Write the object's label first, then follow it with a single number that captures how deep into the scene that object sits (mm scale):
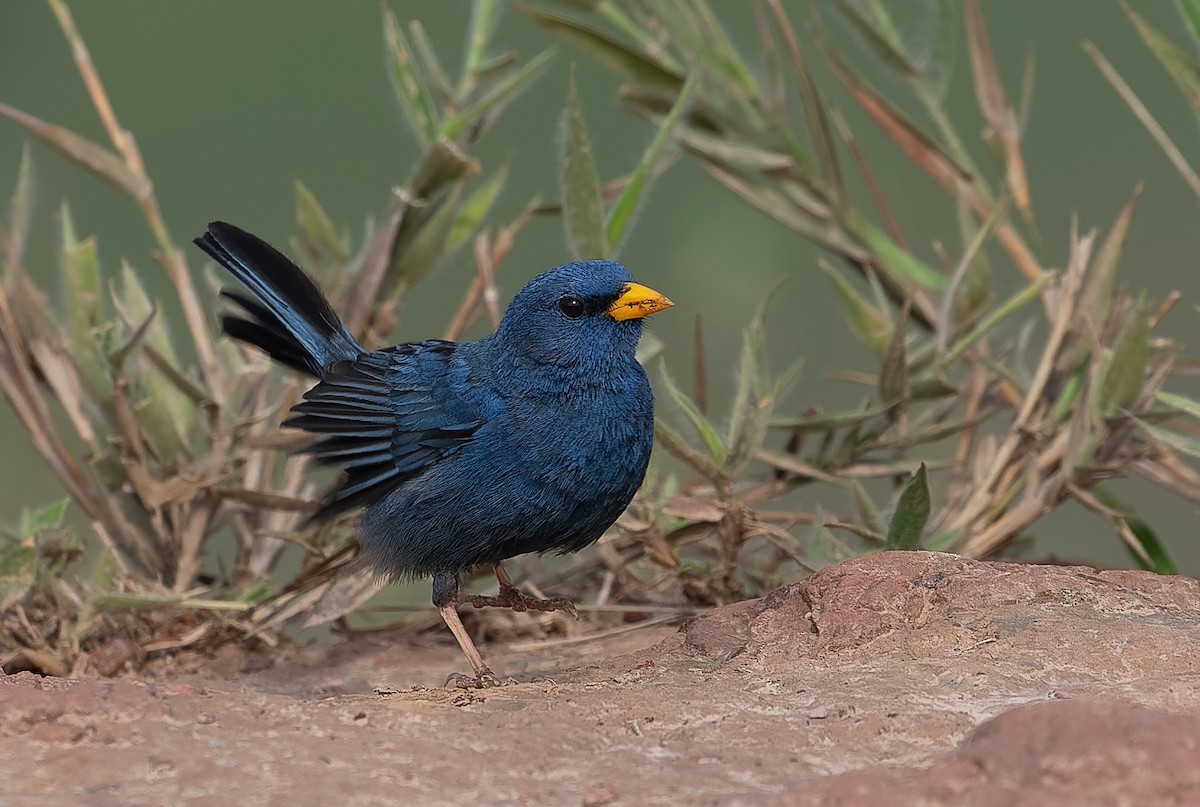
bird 6984
